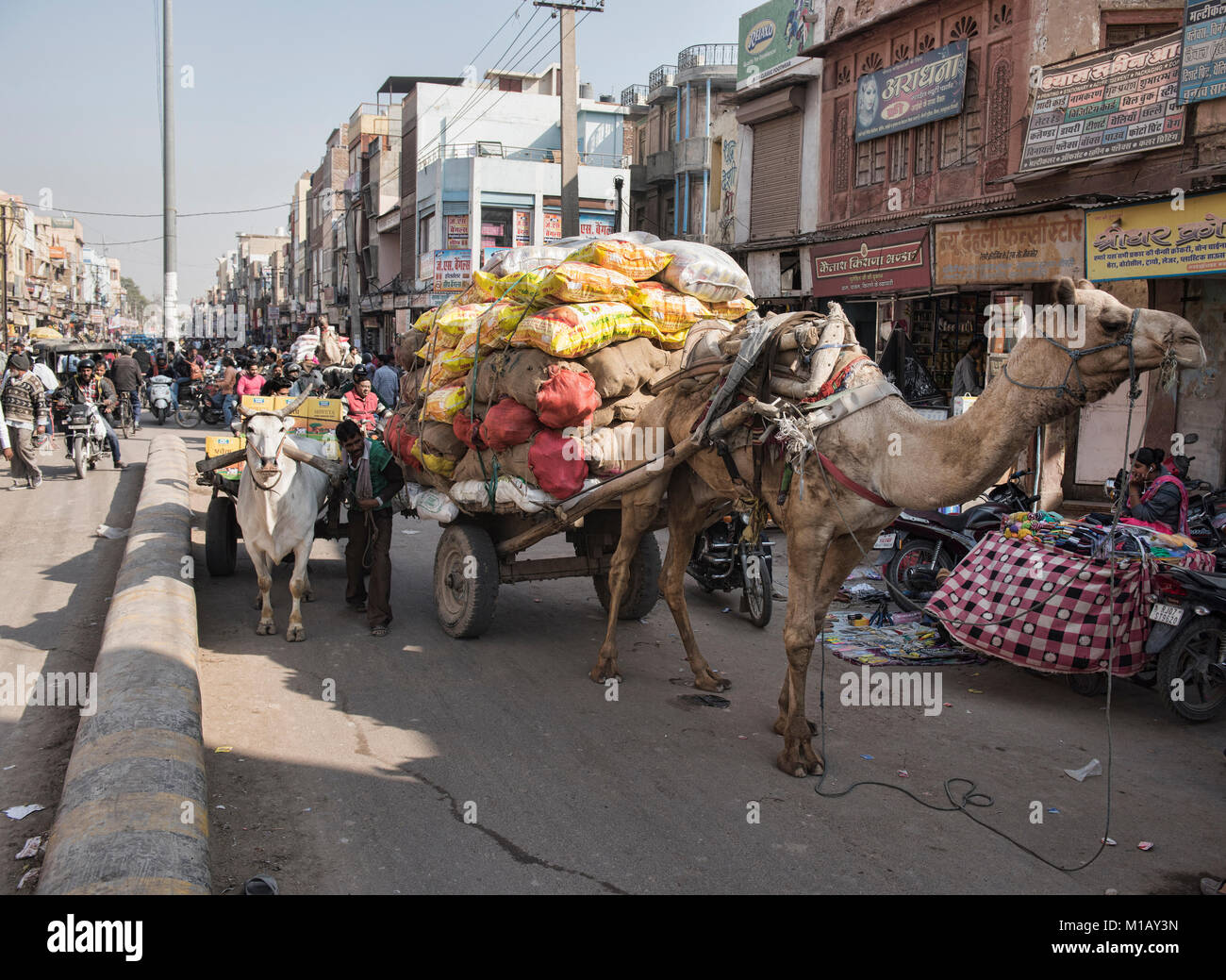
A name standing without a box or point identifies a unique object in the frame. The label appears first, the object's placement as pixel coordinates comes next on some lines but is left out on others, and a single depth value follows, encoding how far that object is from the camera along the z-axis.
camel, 4.36
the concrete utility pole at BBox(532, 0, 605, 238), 18.45
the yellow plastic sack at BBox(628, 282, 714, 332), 7.39
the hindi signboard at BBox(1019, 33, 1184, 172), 11.69
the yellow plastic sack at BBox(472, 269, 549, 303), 7.50
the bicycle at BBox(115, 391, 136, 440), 23.30
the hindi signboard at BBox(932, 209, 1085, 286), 12.76
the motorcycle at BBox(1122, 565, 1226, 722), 6.46
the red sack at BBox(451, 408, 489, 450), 7.86
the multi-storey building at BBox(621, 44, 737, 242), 36.72
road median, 3.85
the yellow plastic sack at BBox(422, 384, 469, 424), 8.09
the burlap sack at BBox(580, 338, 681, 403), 7.12
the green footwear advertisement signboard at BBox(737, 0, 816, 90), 19.67
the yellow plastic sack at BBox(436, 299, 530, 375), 7.65
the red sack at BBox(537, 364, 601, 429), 6.79
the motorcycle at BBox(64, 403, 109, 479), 17.00
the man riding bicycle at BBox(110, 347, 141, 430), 22.62
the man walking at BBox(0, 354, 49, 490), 15.41
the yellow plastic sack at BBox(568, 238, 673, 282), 7.38
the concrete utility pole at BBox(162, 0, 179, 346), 33.47
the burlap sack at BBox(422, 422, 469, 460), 8.23
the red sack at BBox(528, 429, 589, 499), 7.02
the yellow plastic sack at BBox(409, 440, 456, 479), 8.31
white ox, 8.02
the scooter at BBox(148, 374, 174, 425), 26.88
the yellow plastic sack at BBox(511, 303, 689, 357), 6.87
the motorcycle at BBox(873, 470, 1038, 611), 8.94
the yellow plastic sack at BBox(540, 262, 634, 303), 7.14
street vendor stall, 6.62
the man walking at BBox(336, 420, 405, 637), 8.45
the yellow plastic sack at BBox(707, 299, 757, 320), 7.83
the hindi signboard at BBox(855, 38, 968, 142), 15.65
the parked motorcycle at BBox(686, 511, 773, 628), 9.02
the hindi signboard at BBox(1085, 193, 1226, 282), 10.56
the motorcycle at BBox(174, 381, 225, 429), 26.52
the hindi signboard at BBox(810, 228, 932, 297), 15.51
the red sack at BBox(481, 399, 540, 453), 7.34
